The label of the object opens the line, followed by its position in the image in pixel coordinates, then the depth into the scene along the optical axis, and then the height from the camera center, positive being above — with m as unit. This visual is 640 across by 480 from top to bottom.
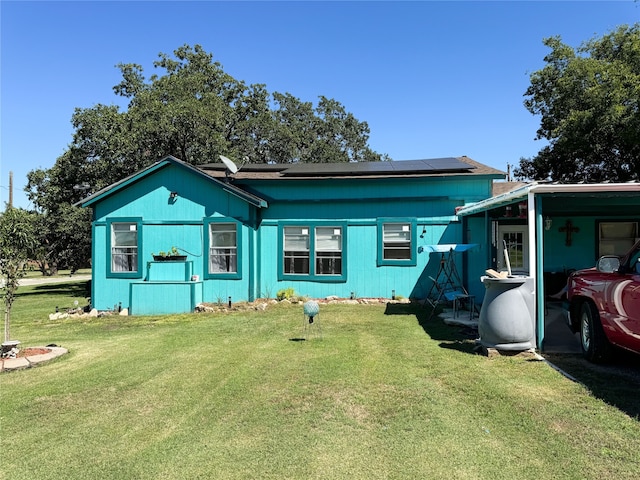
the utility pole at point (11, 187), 24.56 +3.47
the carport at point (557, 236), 11.23 +0.27
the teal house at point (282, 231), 12.21 +0.45
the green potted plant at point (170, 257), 12.04 -0.29
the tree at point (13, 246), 6.78 +0.02
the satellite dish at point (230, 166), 12.31 +2.38
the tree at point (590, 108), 14.95 +5.19
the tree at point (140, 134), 19.64 +5.30
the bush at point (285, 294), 12.46 -1.41
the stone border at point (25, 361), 6.20 -1.72
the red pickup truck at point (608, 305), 4.99 -0.78
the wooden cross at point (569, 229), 12.49 +0.46
